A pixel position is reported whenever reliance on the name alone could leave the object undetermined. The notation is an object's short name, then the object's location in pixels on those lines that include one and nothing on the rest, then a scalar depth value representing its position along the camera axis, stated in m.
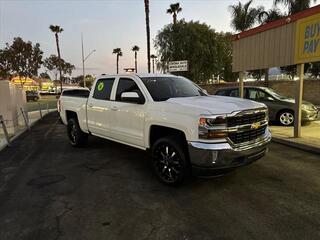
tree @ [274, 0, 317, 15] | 24.84
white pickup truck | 4.50
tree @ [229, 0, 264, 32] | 28.36
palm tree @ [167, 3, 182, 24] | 38.66
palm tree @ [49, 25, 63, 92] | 54.81
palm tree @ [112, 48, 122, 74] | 82.56
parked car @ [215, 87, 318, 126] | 11.02
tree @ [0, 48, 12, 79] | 52.19
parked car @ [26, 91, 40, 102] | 44.61
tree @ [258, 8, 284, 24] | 26.61
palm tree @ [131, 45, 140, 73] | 81.80
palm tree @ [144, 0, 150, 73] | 23.28
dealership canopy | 8.05
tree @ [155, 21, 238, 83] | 30.86
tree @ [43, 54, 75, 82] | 87.19
